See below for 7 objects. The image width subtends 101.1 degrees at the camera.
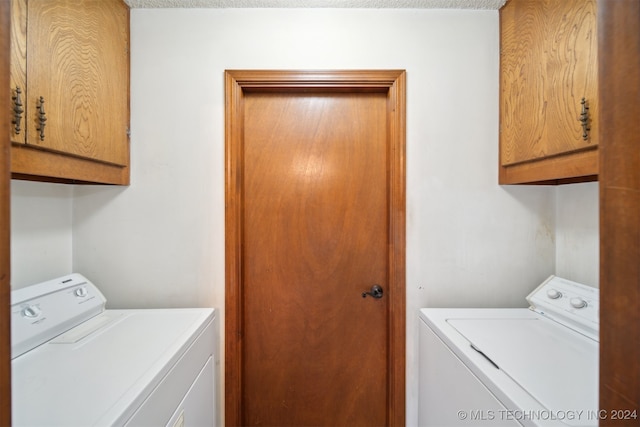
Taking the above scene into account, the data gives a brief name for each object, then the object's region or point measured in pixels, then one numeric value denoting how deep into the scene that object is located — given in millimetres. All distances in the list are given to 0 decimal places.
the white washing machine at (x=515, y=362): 714
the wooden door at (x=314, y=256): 1438
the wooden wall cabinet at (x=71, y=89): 875
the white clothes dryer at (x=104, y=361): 695
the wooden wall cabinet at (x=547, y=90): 950
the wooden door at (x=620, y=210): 308
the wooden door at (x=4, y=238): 330
